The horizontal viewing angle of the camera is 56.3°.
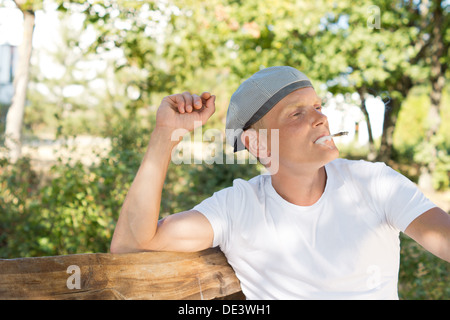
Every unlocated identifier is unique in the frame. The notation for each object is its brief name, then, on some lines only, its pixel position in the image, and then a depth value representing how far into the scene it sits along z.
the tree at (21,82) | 4.18
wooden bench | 1.26
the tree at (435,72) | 8.86
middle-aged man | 1.51
